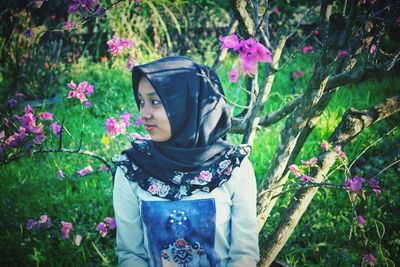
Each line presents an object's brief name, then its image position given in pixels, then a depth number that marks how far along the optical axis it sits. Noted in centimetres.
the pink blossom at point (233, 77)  137
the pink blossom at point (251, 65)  103
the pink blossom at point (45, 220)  212
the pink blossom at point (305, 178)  157
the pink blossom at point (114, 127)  195
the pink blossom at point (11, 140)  170
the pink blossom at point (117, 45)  190
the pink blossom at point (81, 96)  188
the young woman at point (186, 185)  132
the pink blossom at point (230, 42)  106
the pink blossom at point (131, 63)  198
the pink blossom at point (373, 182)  151
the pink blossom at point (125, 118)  208
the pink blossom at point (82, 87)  190
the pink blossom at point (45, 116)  190
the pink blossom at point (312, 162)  159
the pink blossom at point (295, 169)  158
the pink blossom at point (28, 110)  182
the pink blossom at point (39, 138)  177
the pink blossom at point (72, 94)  190
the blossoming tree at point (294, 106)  123
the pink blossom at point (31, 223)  209
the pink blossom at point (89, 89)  196
